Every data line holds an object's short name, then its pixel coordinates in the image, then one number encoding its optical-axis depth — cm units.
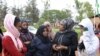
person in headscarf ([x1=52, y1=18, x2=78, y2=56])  262
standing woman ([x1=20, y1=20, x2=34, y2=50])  284
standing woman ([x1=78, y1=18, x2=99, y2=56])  282
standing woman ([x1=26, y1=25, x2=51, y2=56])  254
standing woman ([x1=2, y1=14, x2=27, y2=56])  217
